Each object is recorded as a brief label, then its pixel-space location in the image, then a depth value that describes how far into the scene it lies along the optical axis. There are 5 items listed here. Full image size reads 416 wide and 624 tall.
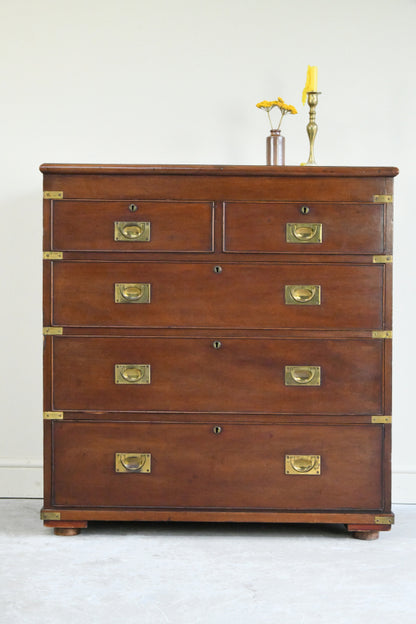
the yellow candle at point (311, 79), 2.83
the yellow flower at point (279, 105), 2.88
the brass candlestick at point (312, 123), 2.87
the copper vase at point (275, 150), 2.80
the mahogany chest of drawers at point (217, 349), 2.51
